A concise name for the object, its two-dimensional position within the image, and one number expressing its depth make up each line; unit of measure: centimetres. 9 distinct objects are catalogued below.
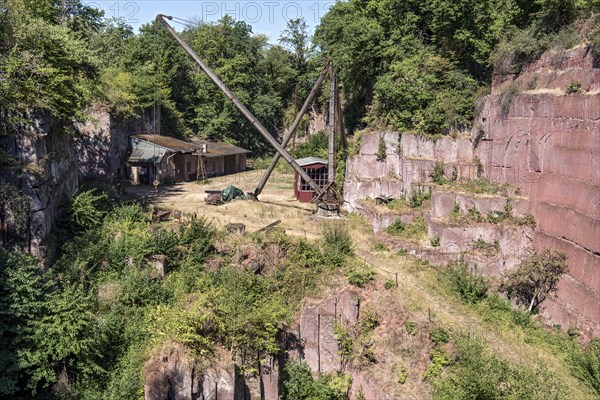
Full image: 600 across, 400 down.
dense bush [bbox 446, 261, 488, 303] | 1827
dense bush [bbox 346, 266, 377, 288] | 1720
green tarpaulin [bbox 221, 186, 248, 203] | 2723
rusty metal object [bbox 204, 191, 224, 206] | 2611
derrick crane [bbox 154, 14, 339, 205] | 2597
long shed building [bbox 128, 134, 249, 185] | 3183
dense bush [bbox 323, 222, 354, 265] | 1839
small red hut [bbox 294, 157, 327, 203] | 2881
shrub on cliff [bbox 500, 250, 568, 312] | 1761
